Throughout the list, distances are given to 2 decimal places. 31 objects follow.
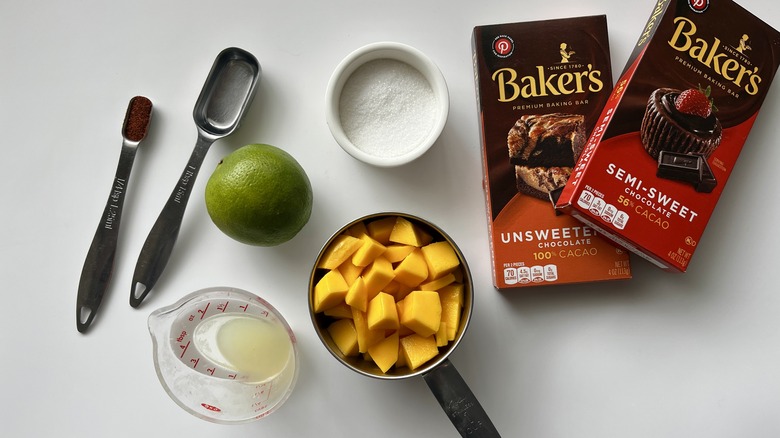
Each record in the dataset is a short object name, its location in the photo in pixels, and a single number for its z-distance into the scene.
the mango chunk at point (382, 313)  0.44
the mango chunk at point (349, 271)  0.46
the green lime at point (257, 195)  0.44
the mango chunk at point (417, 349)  0.45
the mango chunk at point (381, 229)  0.46
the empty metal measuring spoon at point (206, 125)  0.49
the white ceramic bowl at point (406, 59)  0.46
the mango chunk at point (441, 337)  0.45
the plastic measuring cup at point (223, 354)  0.45
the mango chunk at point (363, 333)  0.45
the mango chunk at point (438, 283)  0.45
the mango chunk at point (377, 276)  0.45
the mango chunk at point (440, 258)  0.45
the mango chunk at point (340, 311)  0.46
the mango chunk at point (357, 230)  0.46
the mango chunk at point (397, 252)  0.46
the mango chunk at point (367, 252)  0.45
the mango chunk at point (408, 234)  0.46
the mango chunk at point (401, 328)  0.45
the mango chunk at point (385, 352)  0.45
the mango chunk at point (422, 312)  0.44
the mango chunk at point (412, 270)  0.45
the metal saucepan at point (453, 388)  0.44
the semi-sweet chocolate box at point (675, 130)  0.45
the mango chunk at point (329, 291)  0.44
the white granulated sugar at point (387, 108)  0.47
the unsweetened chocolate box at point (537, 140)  0.47
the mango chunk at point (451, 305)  0.45
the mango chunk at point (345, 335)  0.46
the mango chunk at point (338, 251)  0.45
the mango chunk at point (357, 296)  0.44
